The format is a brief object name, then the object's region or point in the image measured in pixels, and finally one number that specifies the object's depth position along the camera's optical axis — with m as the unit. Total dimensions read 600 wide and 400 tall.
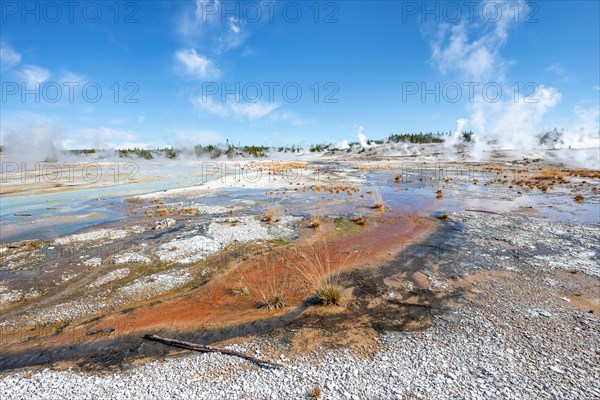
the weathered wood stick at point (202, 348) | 5.18
